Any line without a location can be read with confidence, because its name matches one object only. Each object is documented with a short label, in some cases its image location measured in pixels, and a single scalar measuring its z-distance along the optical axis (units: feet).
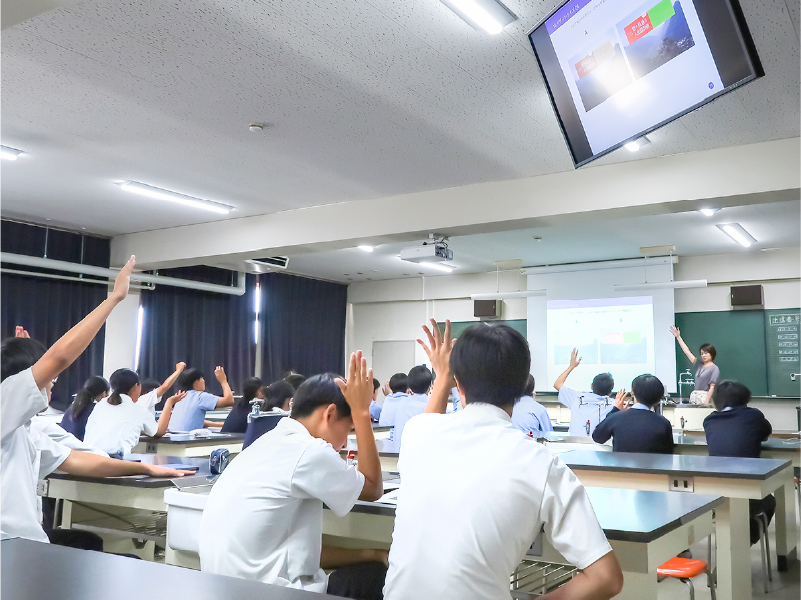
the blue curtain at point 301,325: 34.86
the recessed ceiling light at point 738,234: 24.44
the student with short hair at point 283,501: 5.83
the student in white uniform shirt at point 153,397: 17.94
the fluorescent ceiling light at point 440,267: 32.49
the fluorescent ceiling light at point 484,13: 10.00
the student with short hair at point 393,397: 19.31
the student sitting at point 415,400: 17.67
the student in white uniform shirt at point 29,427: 4.97
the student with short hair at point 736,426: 14.28
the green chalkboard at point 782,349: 27.96
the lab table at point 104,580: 3.44
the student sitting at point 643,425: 13.96
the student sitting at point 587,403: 18.72
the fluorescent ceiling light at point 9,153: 16.58
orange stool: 8.02
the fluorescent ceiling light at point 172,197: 19.62
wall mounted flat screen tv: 6.59
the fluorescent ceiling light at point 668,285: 27.21
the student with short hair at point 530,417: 16.14
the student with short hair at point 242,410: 19.07
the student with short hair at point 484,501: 4.22
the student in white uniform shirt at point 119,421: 13.75
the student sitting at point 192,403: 20.34
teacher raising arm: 26.30
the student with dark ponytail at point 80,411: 16.16
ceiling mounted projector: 20.34
